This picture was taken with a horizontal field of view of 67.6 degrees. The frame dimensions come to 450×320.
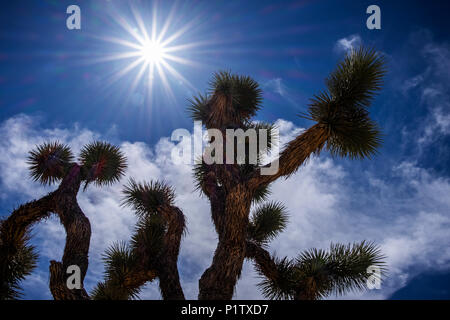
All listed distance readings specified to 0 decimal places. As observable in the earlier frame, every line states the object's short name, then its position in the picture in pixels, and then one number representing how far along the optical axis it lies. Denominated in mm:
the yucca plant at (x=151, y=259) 6121
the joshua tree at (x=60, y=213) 5949
